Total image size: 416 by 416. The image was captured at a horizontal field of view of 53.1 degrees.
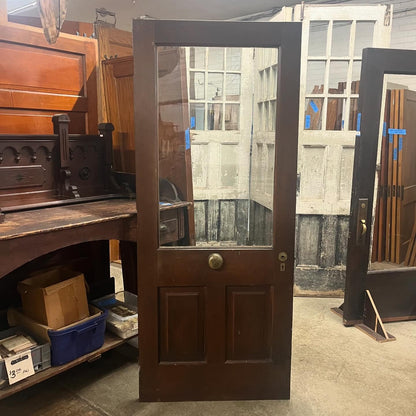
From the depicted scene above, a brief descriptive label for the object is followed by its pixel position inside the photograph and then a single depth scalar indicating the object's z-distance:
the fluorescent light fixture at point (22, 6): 6.33
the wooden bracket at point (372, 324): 2.96
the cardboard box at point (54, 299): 2.15
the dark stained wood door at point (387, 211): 2.90
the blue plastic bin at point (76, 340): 2.11
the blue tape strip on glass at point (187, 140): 2.31
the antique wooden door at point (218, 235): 1.87
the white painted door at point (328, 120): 3.34
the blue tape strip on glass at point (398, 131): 3.62
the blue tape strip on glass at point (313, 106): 3.50
